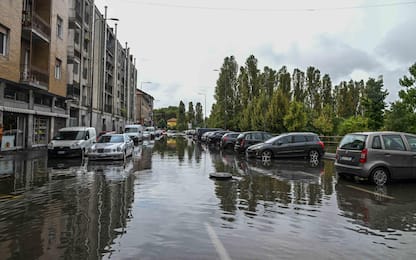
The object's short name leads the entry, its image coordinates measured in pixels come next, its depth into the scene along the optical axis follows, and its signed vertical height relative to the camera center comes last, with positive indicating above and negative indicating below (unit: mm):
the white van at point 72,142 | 18375 -198
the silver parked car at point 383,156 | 10180 -415
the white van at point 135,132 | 36403 +840
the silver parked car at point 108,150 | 16922 -566
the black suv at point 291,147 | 18500 -304
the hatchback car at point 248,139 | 23094 +155
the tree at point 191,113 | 116938 +9607
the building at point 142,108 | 100812 +10789
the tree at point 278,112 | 34812 +3098
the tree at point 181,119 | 120719 +7860
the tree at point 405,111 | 21250 +2152
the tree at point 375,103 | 26344 +3239
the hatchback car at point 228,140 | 28031 +66
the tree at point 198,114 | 115444 +9237
